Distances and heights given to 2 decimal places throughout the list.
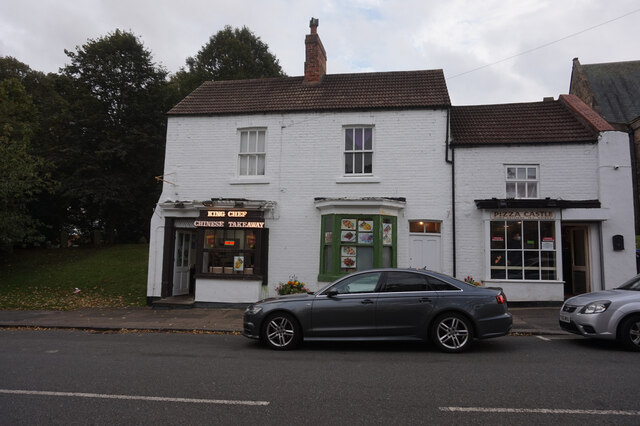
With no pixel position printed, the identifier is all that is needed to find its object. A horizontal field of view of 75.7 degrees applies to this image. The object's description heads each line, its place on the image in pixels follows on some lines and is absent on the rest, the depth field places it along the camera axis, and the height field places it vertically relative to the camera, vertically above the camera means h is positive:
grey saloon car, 7.25 -1.02
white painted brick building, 12.21 +2.04
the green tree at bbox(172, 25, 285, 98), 31.73 +15.31
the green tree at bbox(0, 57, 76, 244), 24.48 +6.60
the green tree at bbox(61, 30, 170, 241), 24.38 +7.46
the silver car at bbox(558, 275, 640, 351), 7.21 -1.01
